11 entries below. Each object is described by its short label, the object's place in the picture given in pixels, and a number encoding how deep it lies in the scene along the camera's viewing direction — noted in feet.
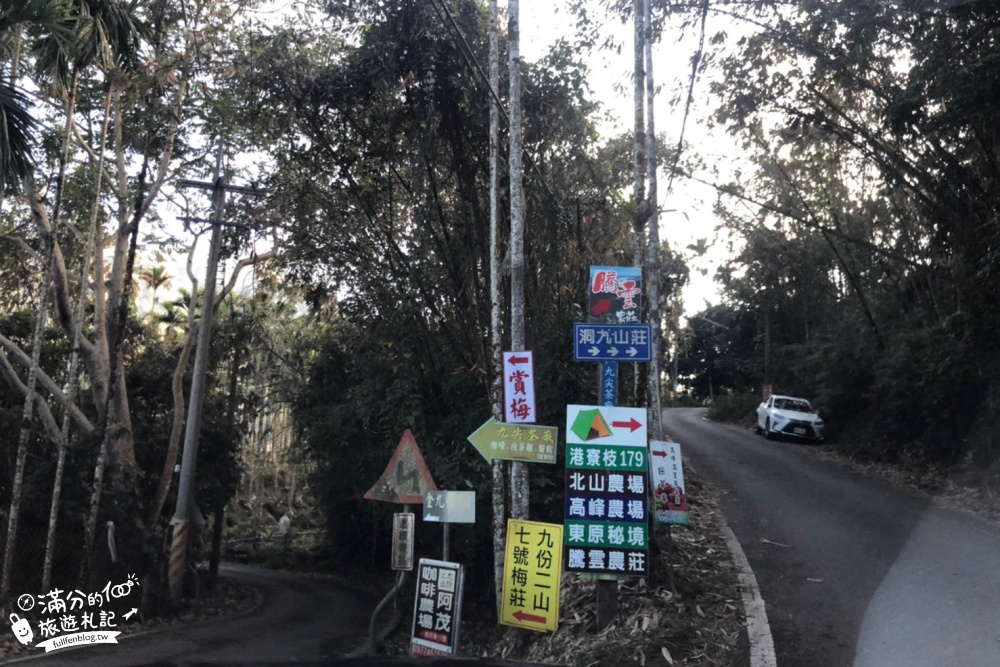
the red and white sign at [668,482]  35.70
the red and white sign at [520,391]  30.19
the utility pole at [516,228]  31.60
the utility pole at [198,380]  51.06
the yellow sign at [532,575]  28.37
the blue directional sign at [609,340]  27.73
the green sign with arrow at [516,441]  29.30
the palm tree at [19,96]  30.32
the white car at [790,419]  81.51
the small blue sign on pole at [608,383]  28.58
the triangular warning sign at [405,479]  30.04
